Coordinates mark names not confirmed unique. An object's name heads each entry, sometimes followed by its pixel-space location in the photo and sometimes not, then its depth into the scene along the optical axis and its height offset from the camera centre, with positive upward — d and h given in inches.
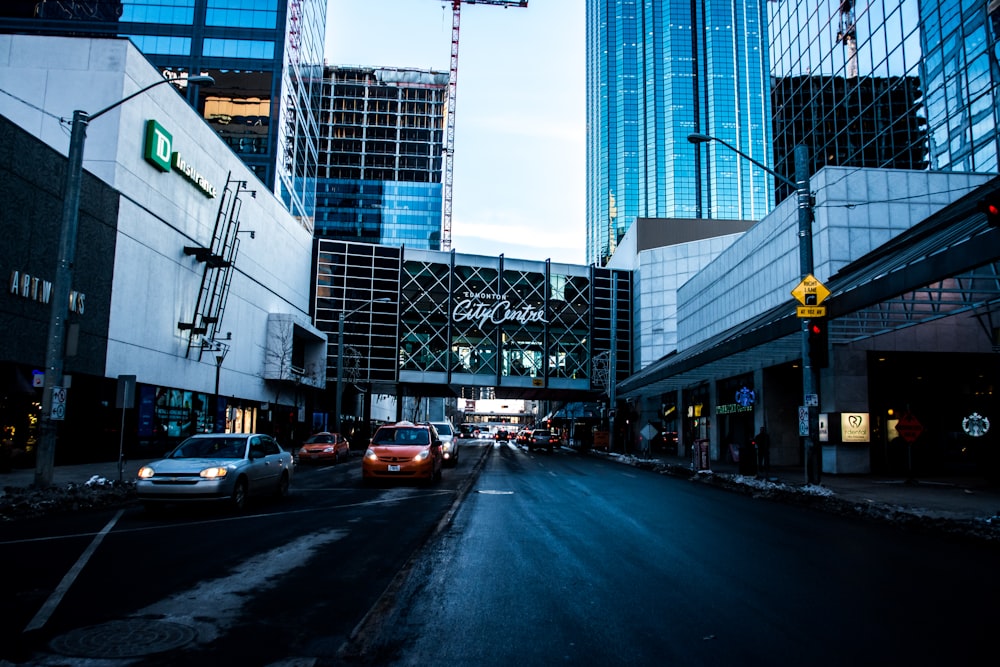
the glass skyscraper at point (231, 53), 3006.9 +1508.8
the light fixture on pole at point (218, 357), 1282.2 +101.7
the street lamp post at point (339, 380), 1745.1 +91.7
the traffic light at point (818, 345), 695.1 +81.4
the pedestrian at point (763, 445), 897.5 -20.2
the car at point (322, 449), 1261.1 -54.8
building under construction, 6018.7 +2306.7
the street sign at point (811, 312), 690.2 +111.9
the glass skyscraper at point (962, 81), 1111.0 +569.8
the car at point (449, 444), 1168.8 -37.5
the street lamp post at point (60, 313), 609.0 +84.0
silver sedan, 496.4 -40.9
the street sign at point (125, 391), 701.9 +20.9
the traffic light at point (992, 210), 409.8 +127.3
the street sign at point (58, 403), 613.3 +6.7
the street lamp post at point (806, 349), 717.9 +79.4
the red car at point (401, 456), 746.2 -37.6
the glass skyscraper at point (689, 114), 6702.8 +2990.0
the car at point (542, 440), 2298.2 -53.2
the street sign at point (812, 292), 696.4 +131.7
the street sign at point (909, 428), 743.7 +4.2
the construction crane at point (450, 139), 6781.5 +2729.2
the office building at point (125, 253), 909.8 +258.2
